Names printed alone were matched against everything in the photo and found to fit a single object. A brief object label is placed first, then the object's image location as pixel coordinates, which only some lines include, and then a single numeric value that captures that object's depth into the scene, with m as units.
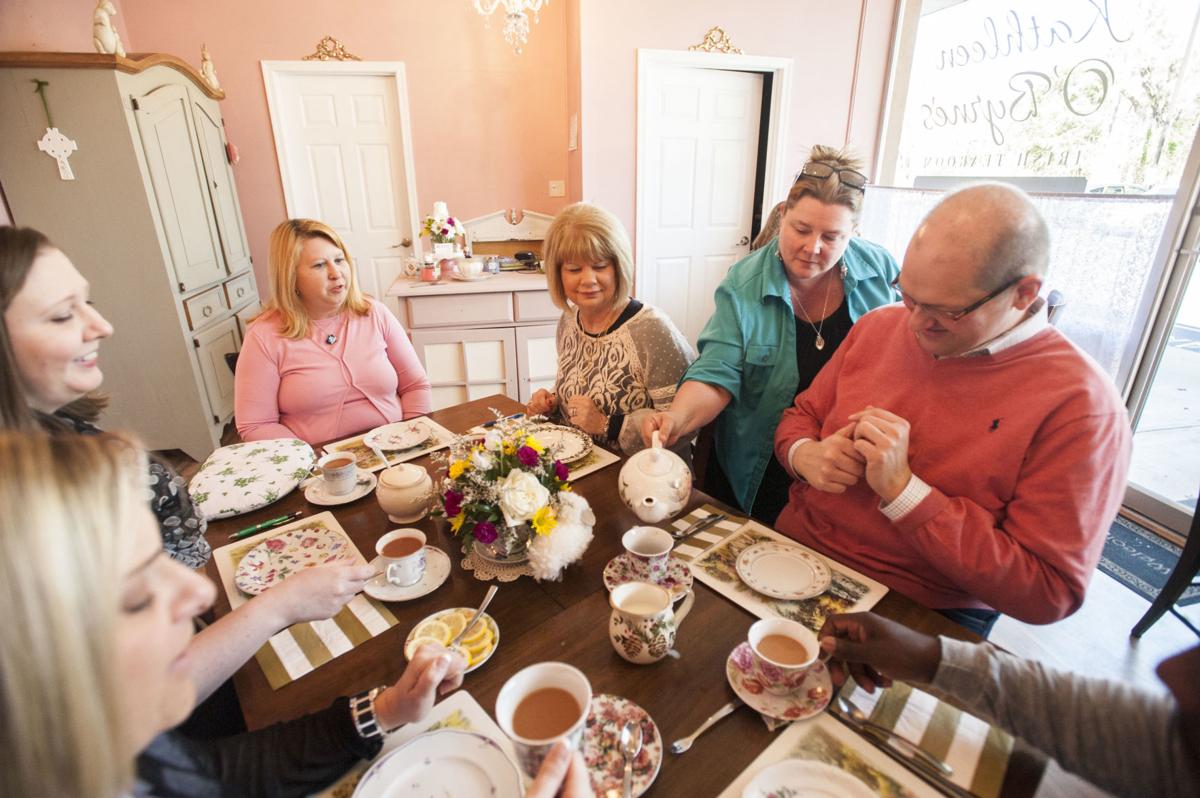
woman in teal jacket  1.50
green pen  1.16
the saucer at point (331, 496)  1.29
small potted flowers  3.71
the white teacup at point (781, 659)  0.74
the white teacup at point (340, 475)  1.29
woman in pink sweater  1.79
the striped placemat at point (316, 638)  0.84
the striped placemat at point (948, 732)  0.66
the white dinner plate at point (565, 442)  1.46
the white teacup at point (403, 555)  0.98
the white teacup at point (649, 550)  0.96
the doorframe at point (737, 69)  3.72
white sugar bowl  1.17
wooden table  0.69
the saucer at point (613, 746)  0.66
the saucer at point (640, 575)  0.96
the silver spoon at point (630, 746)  0.65
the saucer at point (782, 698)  0.74
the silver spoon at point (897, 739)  0.67
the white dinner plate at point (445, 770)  0.65
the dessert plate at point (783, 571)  0.97
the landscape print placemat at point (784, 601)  0.93
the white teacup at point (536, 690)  0.61
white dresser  3.42
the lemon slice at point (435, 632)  0.88
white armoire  2.58
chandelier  3.31
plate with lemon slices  0.85
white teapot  1.07
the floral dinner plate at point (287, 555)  1.02
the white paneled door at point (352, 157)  3.97
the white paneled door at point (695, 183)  3.90
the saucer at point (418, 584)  0.97
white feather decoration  0.96
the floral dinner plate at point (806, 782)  0.64
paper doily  1.03
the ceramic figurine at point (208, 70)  3.54
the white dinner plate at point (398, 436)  1.56
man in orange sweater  0.90
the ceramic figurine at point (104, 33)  2.57
